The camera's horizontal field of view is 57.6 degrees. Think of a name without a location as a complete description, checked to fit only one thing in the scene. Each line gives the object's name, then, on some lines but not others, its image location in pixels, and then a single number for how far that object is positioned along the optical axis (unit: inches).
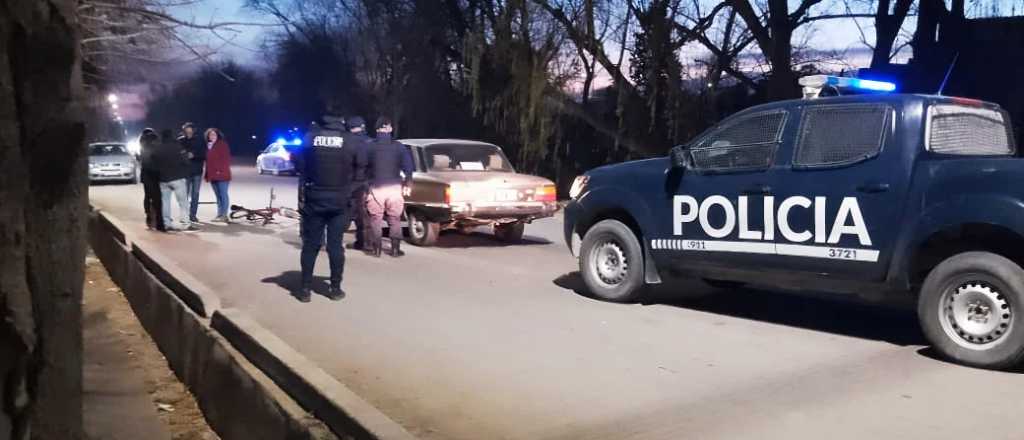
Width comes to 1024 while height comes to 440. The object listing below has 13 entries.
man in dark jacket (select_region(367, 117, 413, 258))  458.6
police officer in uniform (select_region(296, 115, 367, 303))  340.8
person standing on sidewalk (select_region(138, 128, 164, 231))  570.8
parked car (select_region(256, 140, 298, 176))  1454.2
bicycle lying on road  655.8
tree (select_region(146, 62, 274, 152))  3230.8
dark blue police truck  247.4
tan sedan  498.3
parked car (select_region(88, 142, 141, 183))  1197.1
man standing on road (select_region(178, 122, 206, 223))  599.5
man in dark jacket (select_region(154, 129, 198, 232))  569.9
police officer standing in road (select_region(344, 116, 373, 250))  374.9
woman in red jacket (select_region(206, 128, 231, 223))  629.6
